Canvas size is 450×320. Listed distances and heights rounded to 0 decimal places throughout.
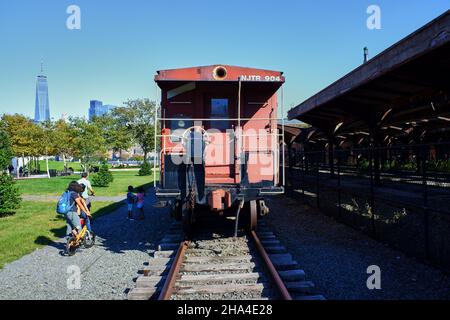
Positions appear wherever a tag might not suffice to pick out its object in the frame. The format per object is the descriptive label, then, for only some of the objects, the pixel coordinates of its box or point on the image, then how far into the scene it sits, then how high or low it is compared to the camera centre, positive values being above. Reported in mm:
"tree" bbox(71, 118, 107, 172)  34031 +1677
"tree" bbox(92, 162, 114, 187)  24344 -1313
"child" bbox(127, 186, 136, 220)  11383 -1349
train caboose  6910 +357
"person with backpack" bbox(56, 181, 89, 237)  7312 -984
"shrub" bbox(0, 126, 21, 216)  12203 -1138
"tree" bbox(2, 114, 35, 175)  34719 +2195
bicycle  7340 -1775
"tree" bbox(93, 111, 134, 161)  48906 +3710
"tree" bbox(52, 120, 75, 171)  37281 +2187
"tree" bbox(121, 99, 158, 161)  57000 +6490
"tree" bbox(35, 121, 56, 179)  35906 +2170
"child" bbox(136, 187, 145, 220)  11461 -1410
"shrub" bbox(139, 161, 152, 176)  38625 -1253
